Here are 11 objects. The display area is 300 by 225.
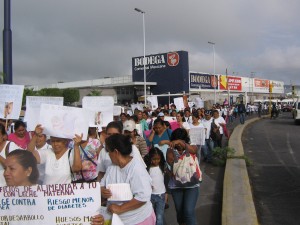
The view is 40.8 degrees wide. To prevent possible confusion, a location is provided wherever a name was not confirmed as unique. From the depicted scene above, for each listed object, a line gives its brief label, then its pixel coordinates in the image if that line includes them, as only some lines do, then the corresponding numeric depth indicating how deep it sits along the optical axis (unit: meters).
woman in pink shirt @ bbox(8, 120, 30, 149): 6.51
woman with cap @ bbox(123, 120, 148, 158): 6.26
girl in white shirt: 5.36
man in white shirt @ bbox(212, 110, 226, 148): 12.47
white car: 27.99
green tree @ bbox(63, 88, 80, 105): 59.89
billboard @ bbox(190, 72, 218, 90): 61.19
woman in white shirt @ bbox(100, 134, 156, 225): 3.39
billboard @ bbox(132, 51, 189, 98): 57.72
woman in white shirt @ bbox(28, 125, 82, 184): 4.24
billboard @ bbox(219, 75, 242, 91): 72.75
